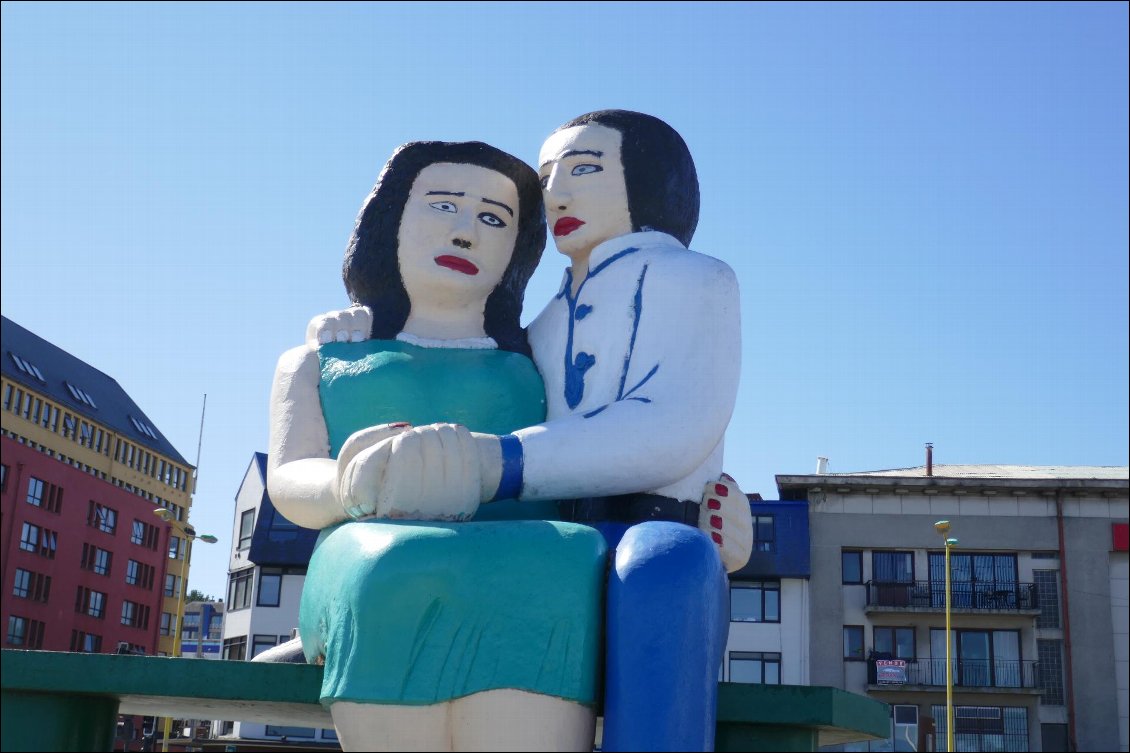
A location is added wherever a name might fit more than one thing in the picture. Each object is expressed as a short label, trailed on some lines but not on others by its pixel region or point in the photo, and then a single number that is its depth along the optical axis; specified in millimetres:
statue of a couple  3863
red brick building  41625
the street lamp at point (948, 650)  20297
